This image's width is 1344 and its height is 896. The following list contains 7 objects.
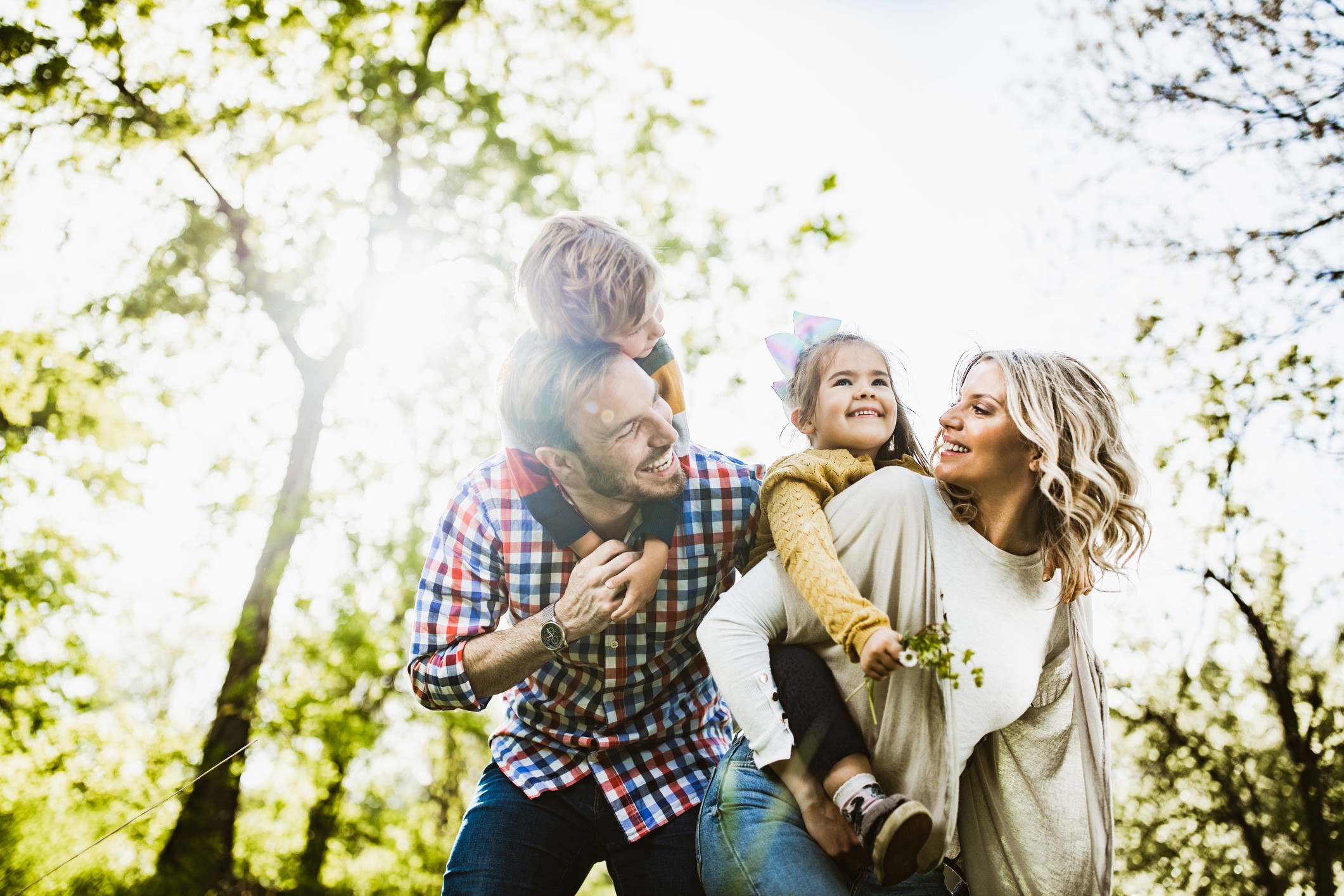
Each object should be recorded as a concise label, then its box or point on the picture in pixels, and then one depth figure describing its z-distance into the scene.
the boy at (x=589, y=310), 2.13
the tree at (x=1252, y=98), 5.24
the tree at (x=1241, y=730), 5.94
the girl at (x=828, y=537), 1.58
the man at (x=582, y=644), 2.16
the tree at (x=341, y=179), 7.70
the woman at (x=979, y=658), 1.88
